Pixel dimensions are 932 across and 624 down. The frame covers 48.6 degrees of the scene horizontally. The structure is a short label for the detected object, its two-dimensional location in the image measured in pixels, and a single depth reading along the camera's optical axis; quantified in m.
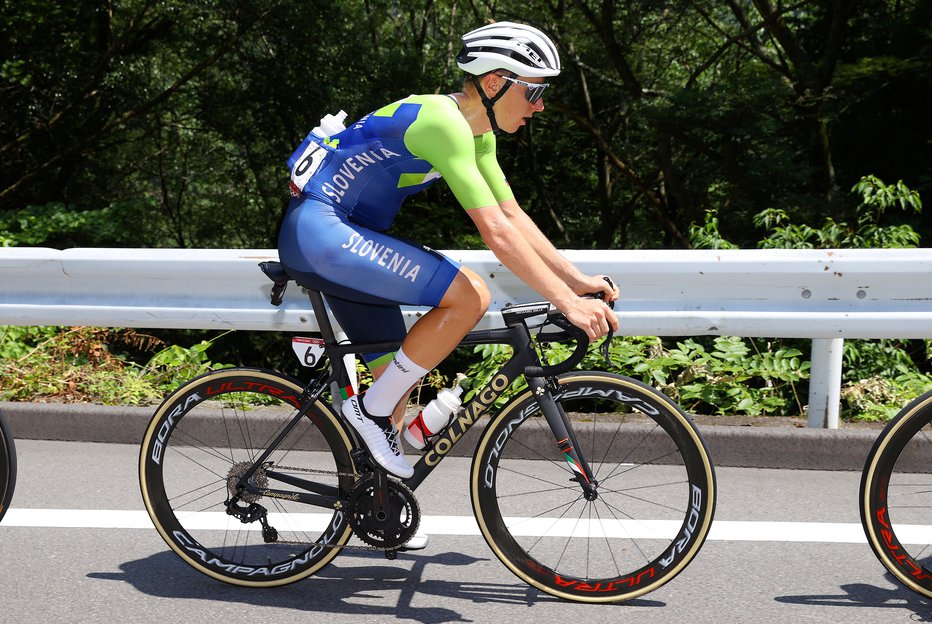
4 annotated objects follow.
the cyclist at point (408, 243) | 3.28
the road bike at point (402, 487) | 3.52
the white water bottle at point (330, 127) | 3.53
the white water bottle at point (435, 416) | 3.60
